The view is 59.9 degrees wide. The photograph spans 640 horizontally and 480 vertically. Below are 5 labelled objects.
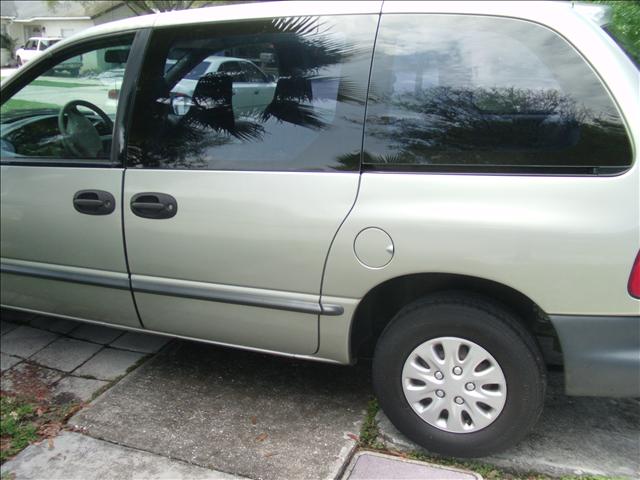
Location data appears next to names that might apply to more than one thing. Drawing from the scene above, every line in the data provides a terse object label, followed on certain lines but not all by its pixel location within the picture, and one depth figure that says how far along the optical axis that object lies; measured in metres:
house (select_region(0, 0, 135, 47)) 37.31
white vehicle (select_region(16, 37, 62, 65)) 24.48
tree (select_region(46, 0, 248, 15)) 18.25
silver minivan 2.04
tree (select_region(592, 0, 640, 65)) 2.46
